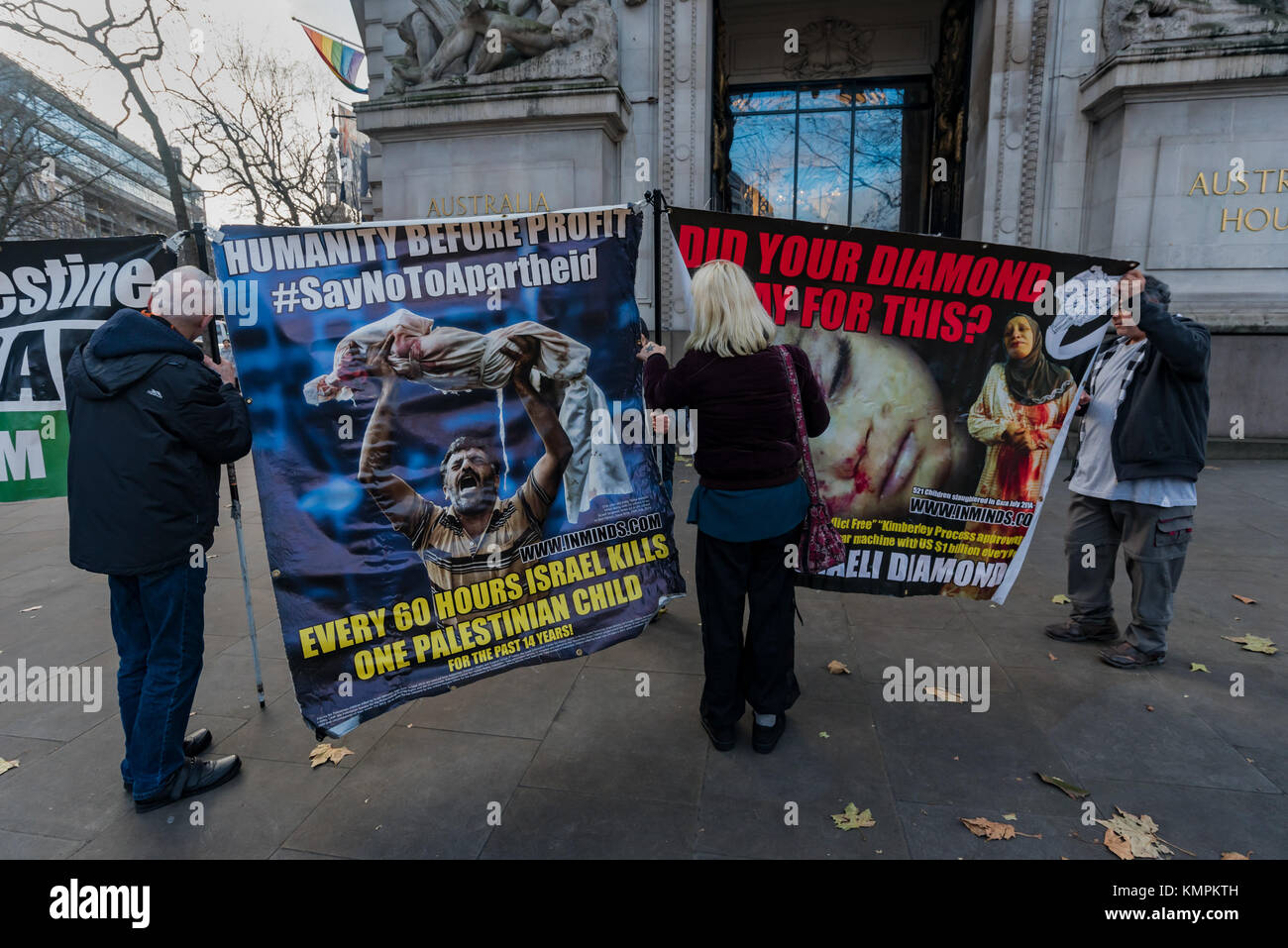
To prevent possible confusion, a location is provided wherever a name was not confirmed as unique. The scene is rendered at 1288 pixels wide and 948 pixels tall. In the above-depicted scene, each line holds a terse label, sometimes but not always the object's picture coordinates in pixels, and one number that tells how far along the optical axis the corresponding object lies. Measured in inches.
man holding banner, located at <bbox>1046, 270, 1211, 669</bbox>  146.4
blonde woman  123.4
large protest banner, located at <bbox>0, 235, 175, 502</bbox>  145.6
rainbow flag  717.3
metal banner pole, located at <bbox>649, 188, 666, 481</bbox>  130.0
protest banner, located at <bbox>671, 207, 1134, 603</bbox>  140.3
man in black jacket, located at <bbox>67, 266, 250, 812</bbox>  113.0
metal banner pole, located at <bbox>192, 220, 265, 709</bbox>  134.3
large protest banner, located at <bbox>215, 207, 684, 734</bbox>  120.3
